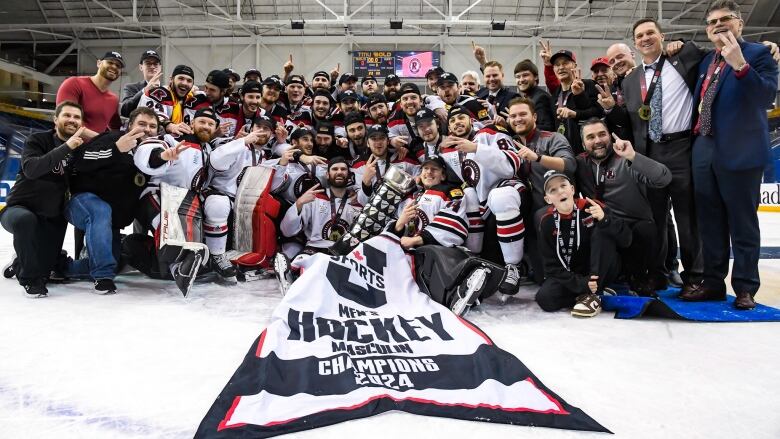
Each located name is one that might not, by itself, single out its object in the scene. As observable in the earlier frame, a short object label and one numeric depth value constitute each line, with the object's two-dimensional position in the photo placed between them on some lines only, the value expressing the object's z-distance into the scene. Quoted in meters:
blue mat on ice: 2.37
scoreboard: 14.56
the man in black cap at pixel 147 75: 3.99
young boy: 2.55
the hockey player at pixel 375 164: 3.64
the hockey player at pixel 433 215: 2.96
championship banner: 1.35
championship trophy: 3.33
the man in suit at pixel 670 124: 2.83
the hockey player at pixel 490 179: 2.90
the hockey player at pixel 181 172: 2.93
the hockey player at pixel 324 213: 3.68
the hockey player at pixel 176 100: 3.89
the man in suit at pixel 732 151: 2.50
